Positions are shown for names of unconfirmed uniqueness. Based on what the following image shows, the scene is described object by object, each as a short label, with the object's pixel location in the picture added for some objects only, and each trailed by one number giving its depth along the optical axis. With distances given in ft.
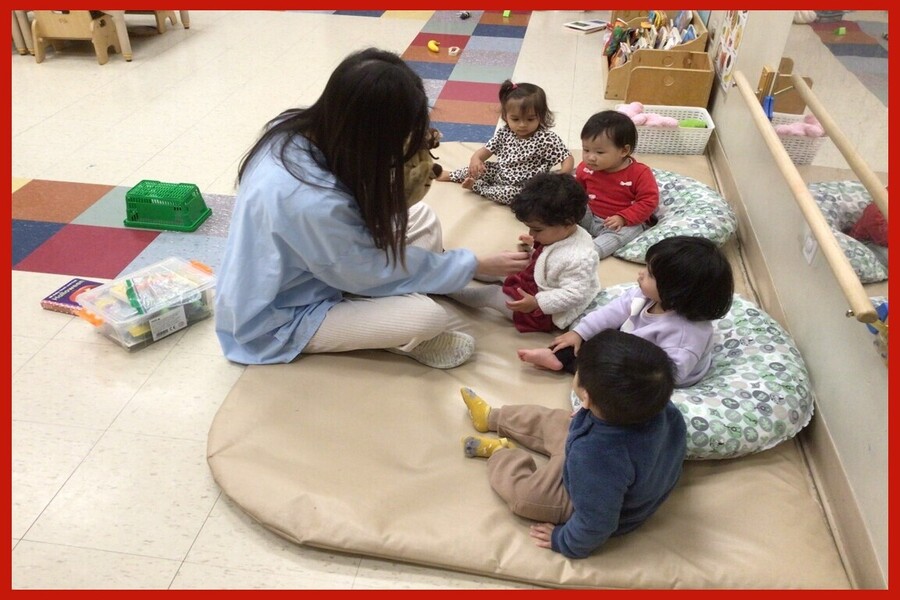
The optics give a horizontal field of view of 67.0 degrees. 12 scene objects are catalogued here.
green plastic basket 8.00
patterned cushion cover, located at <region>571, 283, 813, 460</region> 4.95
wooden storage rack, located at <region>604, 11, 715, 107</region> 10.25
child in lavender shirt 4.83
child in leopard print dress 7.85
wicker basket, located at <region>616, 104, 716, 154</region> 9.50
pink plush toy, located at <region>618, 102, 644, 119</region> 9.59
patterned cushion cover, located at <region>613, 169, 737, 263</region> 7.34
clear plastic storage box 6.32
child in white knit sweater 5.76
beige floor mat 4.44
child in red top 7.30
